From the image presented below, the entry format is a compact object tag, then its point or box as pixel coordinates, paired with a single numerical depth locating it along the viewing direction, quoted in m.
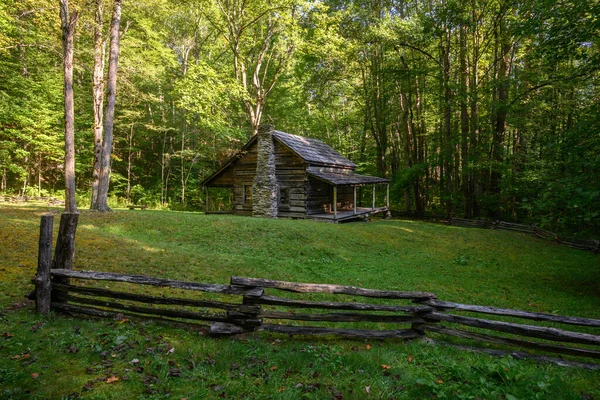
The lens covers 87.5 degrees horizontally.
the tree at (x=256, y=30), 28.12
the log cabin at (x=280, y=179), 24.14
